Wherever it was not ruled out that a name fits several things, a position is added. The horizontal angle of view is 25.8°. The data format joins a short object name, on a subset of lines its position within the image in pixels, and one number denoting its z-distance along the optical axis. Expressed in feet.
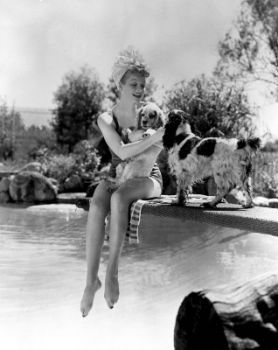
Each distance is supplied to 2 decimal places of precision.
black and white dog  11.86
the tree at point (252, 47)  53.42
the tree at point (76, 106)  84.02
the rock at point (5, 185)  54.24
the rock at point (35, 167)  60.18
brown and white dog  9.06
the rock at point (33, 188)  52.13
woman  8.75
